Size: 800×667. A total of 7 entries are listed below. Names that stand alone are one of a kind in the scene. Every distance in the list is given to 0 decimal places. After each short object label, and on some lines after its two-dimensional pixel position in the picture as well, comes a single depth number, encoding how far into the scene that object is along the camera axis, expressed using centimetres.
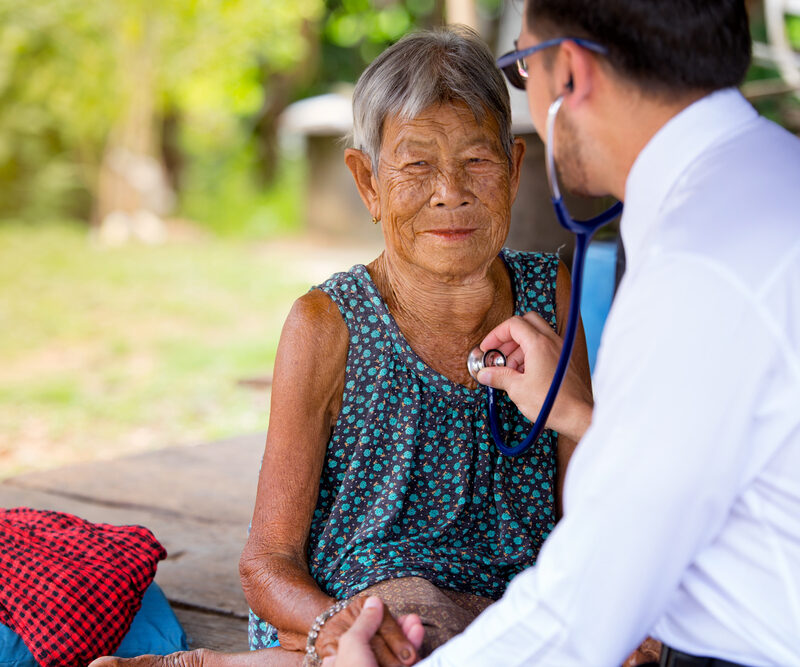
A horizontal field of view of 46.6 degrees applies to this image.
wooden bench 264
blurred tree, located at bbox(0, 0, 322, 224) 1445
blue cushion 213
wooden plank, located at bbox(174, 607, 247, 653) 244
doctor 104
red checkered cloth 211
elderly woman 194
